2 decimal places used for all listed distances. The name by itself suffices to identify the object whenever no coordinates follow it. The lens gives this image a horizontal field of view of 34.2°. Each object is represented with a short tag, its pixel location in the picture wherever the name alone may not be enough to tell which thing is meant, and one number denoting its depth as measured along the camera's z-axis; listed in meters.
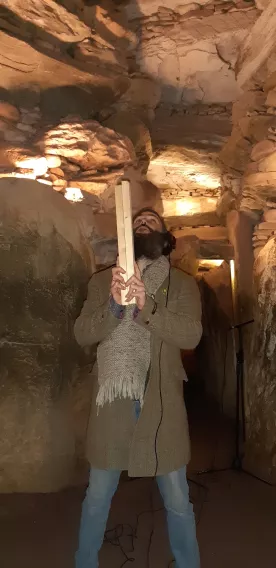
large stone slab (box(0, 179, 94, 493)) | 2.81
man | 1.84
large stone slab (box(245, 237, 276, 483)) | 3.13
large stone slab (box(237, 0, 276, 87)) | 3.58
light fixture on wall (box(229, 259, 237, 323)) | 4.28
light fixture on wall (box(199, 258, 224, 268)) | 4.87
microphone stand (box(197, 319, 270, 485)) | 3.49
